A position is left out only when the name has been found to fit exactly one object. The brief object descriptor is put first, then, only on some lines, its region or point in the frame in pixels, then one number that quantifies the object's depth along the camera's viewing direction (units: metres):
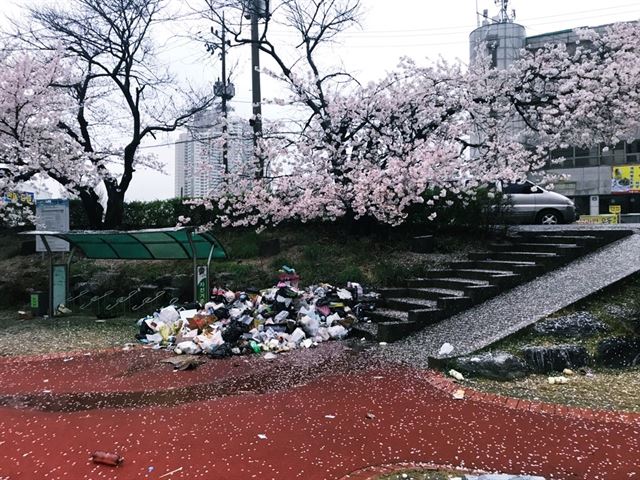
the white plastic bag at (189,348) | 7.09
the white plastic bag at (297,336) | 7.52
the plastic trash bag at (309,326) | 7.78
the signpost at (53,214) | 11.16
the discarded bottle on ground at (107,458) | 3.54
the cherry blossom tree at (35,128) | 11.43
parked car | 14.70
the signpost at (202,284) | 9.20
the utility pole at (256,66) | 10.75
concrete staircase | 7.59
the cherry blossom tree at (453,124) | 9.98
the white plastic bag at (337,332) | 7.90
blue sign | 13.62
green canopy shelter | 9.23
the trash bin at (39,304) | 10.32
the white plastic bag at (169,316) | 8.12
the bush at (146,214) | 15.36
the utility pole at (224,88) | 11.18
